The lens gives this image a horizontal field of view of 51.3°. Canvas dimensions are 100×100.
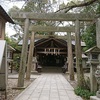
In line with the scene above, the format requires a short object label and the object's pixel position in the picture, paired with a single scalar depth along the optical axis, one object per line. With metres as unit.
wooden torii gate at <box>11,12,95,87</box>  5.34
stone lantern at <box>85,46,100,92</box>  4.28
